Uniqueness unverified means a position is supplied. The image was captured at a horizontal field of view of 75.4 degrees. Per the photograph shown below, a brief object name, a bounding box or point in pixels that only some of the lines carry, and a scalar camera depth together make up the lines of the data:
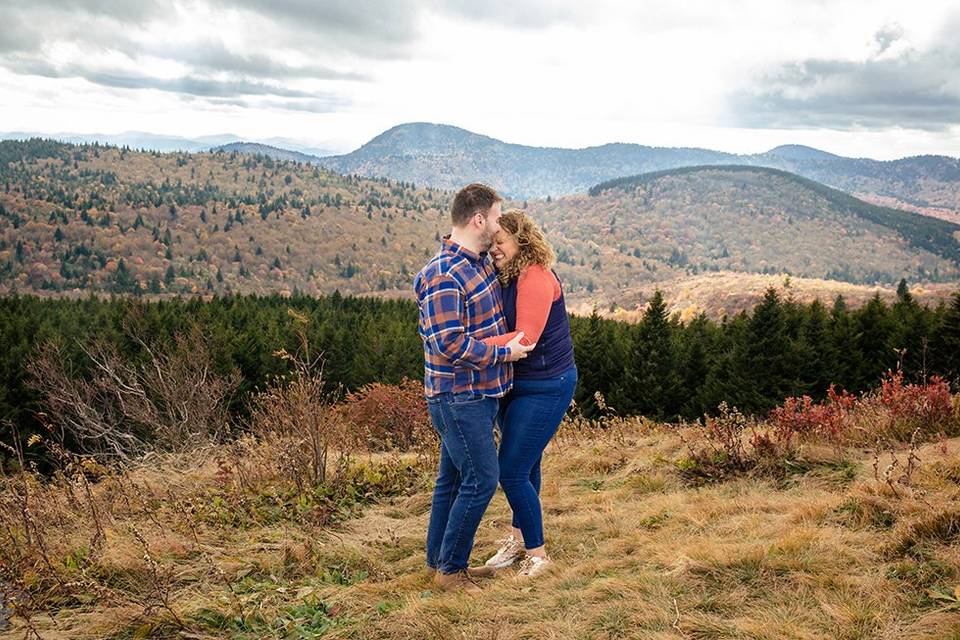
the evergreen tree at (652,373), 32.34
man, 3.46
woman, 3.61
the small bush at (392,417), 9.68
